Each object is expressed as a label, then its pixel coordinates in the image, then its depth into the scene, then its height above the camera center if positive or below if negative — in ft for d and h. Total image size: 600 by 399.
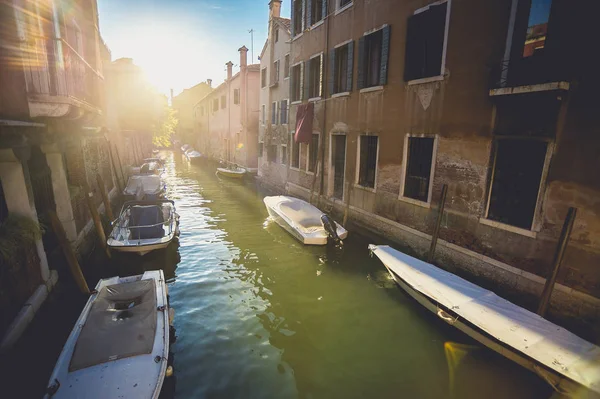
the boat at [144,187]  48.62 -8.94
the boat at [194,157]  114.98 -8.81
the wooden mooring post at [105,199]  33.91 -7.36
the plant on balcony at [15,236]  17.07 -6.24
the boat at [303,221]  31.91 -9.35
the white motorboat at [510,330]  14.17 -9.77
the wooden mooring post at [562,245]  17.46 -5.59
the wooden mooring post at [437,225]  25.54 -6.95
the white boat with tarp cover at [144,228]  27.17 -9.30
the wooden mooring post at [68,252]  20.90 -8.08
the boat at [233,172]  72.74 -8.69
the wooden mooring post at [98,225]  28.09 -8.33
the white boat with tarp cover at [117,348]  12.39 -9.60
